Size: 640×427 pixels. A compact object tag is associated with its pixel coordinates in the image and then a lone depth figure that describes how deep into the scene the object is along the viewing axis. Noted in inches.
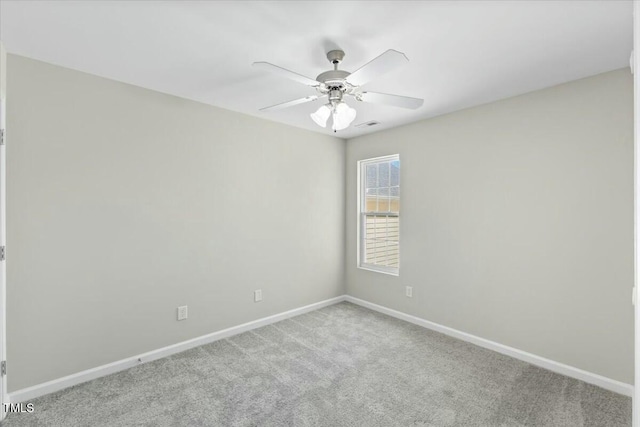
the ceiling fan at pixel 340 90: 71.4
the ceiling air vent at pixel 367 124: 145.7
